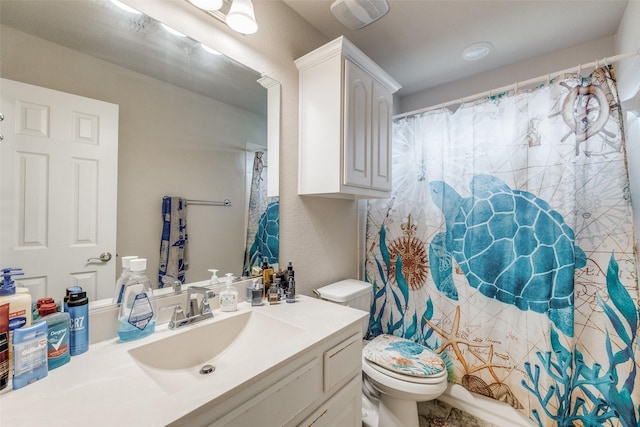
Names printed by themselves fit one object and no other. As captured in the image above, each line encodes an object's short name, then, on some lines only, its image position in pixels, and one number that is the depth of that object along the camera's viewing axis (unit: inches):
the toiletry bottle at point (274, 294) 47.0
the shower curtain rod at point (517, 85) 47.1
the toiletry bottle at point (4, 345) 22.3
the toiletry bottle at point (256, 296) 45.9
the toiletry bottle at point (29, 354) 22.5
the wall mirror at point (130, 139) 28.2
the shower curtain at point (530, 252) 51.3
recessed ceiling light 68.7
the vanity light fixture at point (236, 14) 41.2
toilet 49.8
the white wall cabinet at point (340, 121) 51.6
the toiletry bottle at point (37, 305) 27.3
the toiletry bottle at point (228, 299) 42.6
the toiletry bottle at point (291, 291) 48.7
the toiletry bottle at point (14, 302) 24.1
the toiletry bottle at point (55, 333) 25.8
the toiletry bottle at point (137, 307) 32.3
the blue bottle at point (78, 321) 28.0
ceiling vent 53.0
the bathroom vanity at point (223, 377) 21.0
